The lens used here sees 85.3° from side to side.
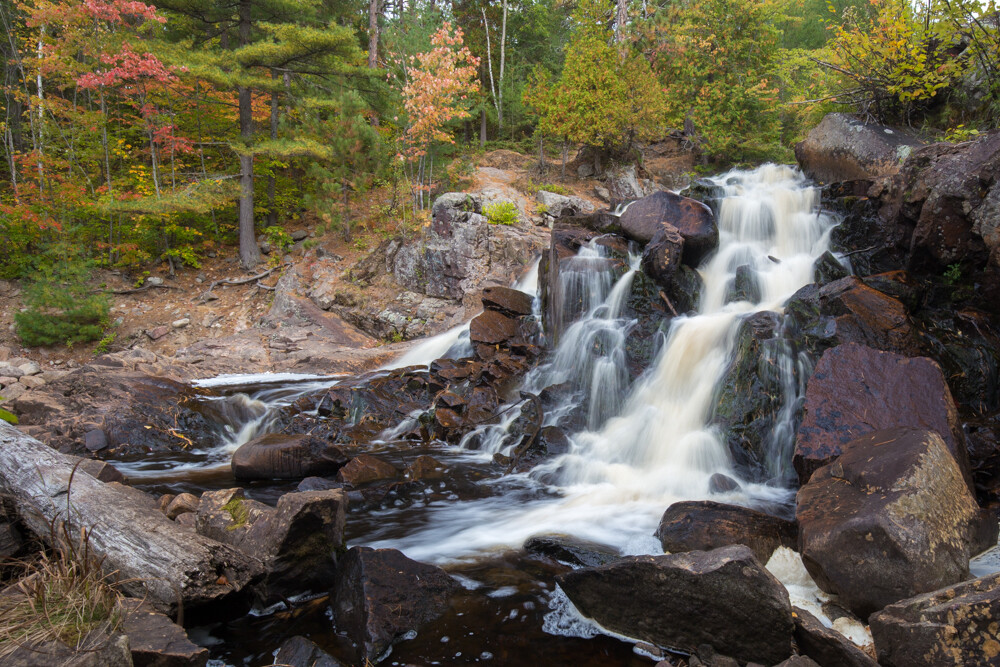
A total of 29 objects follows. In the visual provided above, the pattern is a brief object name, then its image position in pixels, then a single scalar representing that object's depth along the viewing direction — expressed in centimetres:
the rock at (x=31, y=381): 918
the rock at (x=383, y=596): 345
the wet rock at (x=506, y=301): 1080
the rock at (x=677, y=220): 978
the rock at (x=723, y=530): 425
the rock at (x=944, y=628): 255
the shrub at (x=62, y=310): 1238
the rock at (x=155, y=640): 262
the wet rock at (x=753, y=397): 608
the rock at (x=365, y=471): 636
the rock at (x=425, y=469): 665
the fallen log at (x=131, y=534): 333
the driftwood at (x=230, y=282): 1512
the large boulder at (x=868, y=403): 489
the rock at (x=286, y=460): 656
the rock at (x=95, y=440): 775
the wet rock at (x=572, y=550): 448
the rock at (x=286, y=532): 386
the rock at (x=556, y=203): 1617
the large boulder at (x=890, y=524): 339
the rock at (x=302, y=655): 313
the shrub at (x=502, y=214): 1495
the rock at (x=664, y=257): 913
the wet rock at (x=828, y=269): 843
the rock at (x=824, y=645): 287
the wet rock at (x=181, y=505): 472
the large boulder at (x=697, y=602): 314
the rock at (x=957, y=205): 643
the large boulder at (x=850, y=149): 1002
